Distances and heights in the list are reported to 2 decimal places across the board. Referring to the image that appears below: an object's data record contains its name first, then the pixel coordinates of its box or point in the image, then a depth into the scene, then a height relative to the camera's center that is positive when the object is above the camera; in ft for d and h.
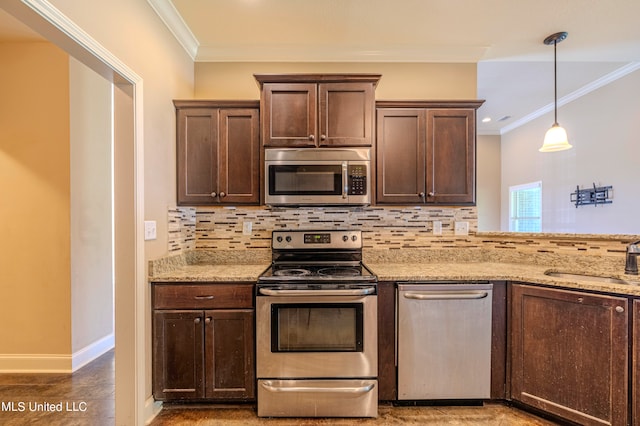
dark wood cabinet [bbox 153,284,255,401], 6.11 -2.95
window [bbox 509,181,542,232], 15.37 +0.18
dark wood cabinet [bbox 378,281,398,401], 6.24 -3.13
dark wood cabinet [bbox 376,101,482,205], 7.37 +1.53
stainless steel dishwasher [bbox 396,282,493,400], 6.20 -2.81
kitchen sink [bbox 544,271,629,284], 6.35 -1.57
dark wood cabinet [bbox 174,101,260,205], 7.30 +1.51
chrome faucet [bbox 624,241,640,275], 6.00 -1.05
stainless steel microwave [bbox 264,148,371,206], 7.01 +0.84
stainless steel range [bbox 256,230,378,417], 5.98 -2.87
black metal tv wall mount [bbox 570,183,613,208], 10.55 +0.57
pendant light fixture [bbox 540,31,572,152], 7.53 +2.07
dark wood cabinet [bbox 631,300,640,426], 5.01 -2.71
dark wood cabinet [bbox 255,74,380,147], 7.06 +2.40
